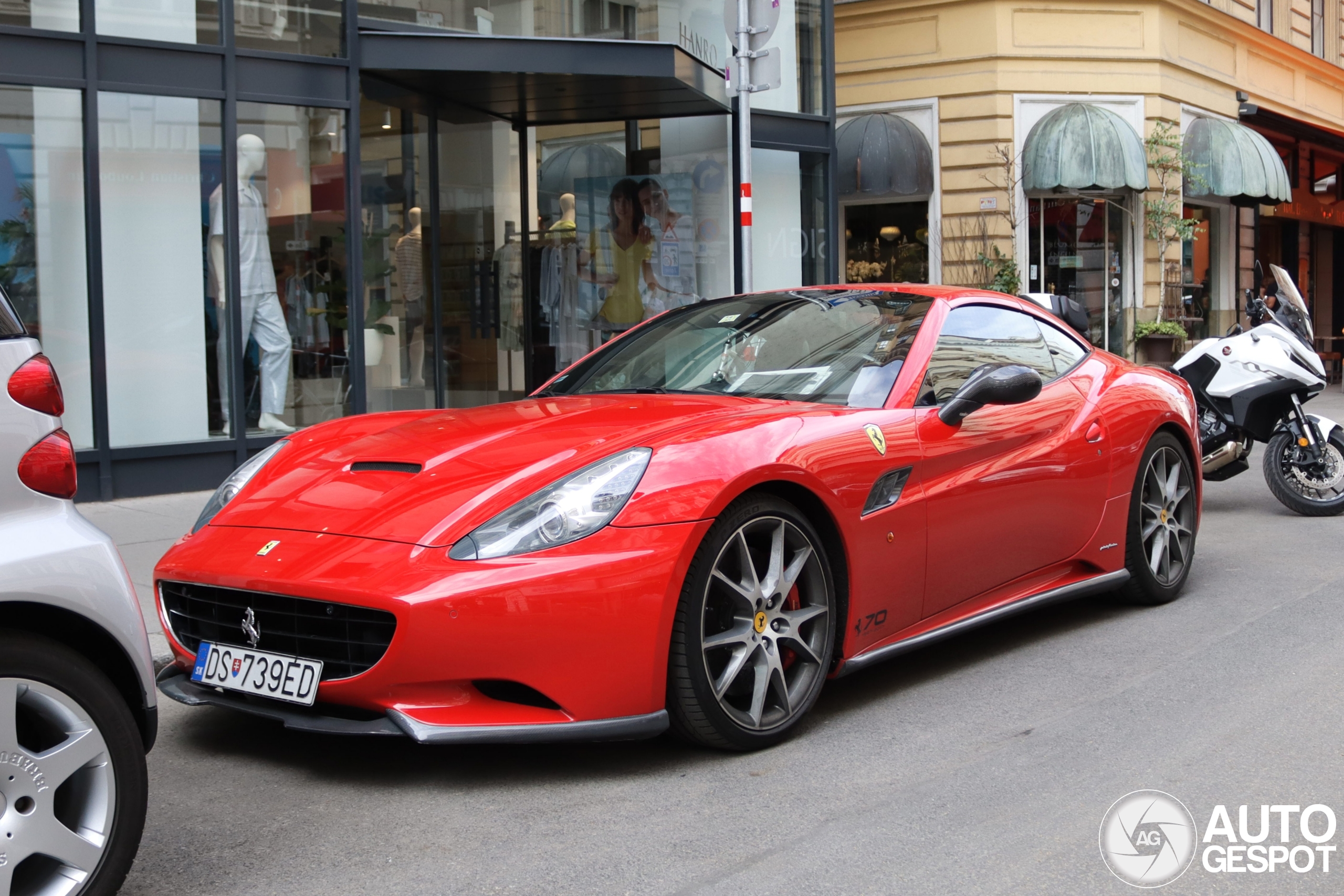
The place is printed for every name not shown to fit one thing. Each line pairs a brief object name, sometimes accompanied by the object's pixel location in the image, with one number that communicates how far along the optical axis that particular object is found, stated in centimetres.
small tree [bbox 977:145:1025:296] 1917
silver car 257
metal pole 943
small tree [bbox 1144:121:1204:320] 1980
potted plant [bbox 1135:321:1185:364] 1944
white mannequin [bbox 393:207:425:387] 1237
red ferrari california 344
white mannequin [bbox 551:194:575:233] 1410
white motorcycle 855
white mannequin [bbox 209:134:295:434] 1009
